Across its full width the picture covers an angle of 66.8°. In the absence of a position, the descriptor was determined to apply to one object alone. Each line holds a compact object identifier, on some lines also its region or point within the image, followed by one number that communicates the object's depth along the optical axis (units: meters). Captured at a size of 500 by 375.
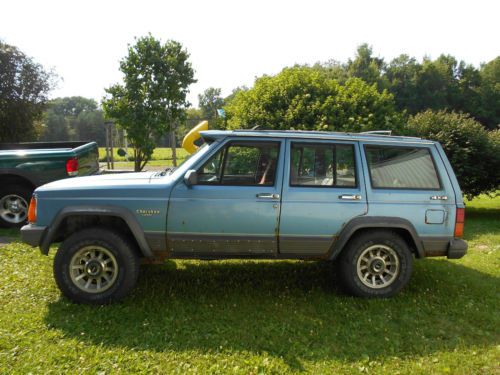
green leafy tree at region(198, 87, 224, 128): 82.99
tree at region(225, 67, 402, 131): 8.52
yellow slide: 9.02
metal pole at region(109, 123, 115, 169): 16.27
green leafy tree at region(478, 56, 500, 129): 50.50
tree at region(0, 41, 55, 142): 18.42
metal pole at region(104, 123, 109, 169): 15.81
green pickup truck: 6.86
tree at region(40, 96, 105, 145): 58.94
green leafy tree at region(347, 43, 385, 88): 53.31
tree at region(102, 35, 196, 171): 12.70
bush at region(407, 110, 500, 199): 9.02
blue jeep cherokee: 4.00
